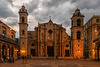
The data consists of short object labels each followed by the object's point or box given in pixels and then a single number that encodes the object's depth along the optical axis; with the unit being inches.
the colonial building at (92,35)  1526.8
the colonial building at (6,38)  1065.6
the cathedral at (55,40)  1607.2
